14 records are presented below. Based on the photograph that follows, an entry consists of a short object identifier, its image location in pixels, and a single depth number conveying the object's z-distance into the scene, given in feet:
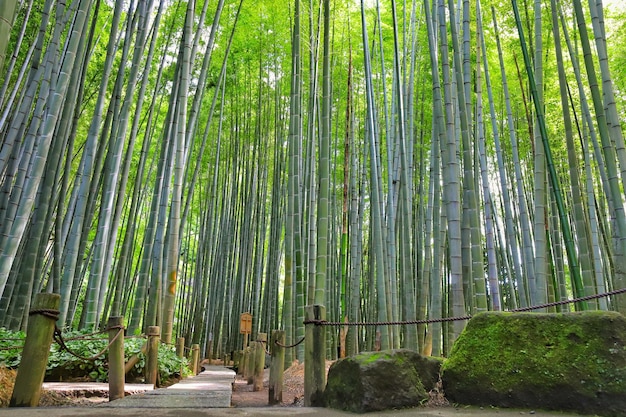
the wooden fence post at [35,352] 5.92
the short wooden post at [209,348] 30.92
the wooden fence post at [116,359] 7.98
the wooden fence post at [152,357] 10.63
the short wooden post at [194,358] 19.36
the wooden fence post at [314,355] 7.74
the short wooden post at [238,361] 23.00
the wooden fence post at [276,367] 10.20
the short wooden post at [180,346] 15.14
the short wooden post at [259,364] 13.73
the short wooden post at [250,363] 16.49
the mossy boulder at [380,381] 6.47
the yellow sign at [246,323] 18.88
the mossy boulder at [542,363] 5.72
